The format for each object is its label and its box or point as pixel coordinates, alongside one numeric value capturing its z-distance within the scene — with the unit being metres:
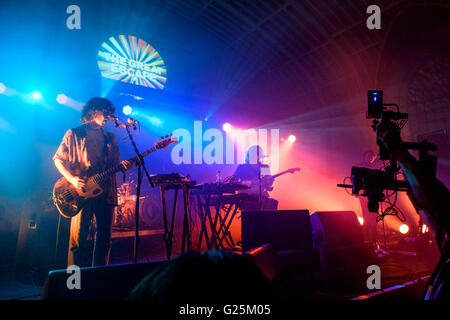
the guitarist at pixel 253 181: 4.73
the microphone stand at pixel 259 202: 4.72
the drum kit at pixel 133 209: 5.26
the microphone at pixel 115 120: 3.06
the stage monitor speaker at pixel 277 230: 2.99
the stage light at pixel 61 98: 5.63
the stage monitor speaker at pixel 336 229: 3.36
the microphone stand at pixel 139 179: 2.91
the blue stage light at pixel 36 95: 5.30
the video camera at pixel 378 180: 1.30
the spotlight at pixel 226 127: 9.30
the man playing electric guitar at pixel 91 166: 2.85
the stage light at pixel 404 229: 5.46
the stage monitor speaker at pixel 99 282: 1.08
